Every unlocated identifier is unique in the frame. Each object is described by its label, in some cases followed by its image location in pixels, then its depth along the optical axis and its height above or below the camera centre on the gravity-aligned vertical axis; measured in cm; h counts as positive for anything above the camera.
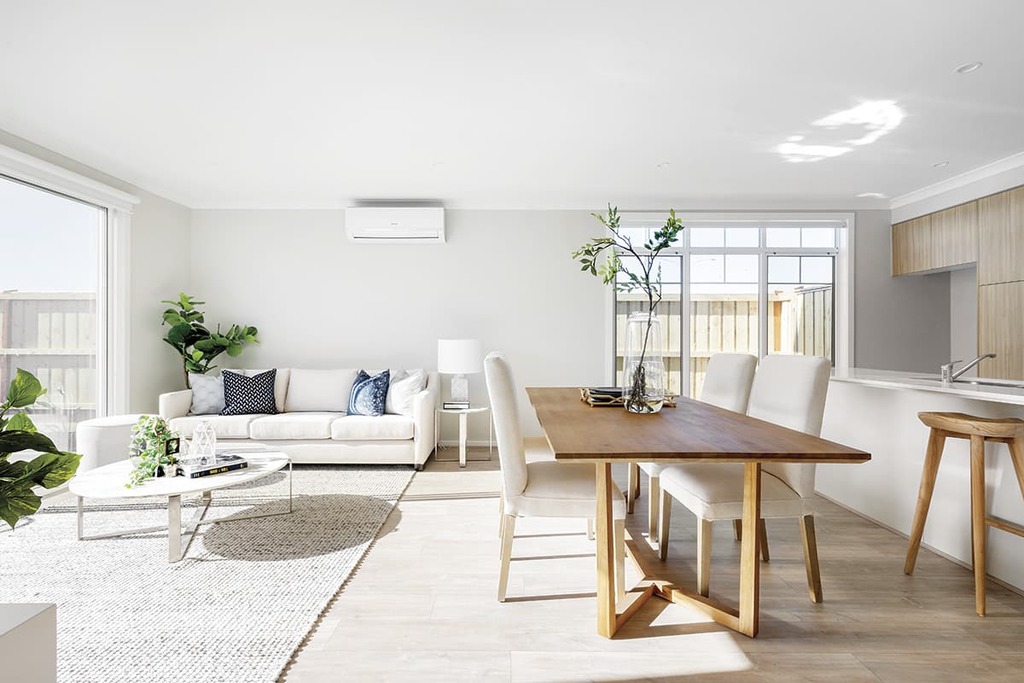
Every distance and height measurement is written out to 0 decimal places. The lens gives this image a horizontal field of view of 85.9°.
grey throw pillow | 490 -48
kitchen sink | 305 -24
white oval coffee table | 263 -71
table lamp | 495 -12
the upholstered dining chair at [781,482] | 216 -58
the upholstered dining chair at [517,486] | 214 -58
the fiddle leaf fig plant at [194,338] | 506 +3
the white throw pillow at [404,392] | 489 -45
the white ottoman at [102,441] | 373 -69
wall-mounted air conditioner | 541 +119
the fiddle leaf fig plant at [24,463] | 84 -20
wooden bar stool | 217 -43
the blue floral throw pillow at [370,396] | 485 -48
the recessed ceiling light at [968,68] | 276 +140
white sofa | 461 -77
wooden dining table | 164 -33
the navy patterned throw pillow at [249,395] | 489 -48
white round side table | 470 -74
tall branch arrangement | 235 +33
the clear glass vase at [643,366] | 237 -10
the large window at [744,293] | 568 +52
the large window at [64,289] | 375 +40
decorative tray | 279 -29
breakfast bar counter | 244 -61
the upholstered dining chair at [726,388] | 296 -25
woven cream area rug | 186 -106
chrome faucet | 295 -16
